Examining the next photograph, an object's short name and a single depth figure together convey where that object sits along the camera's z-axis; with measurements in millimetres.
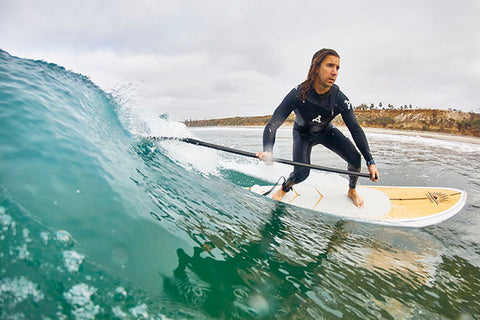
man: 3641
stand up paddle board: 4414
